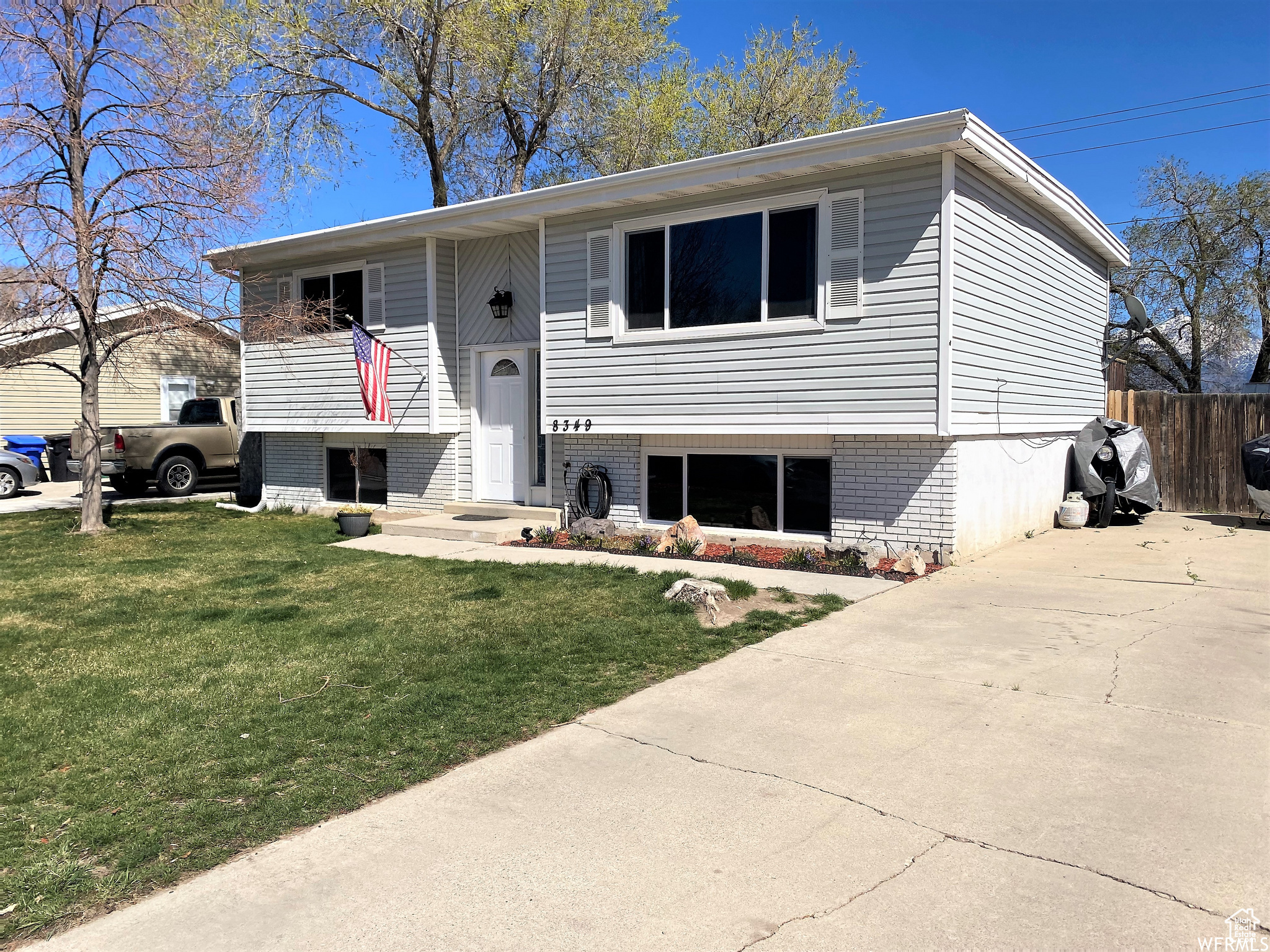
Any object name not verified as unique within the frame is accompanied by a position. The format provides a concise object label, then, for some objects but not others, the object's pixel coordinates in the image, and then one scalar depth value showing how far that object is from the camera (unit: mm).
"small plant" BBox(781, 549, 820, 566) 8758
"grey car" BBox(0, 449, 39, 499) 17172
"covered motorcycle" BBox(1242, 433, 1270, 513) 11133
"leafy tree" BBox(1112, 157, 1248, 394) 22094
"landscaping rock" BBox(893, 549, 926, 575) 8258
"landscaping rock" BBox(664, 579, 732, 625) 6863
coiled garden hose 11102
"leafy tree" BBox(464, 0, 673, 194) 19203
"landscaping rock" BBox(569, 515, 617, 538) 10578
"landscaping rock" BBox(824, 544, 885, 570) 8492
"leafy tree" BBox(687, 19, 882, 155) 21453
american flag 12234
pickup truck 16812
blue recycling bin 19625
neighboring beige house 20302
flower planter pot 11414
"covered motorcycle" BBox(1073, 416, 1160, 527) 11828
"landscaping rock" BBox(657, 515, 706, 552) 9727
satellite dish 13430
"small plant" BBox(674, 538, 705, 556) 9516
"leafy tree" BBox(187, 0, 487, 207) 17844
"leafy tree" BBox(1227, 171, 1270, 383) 21141
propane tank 11492
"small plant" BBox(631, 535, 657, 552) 9877
